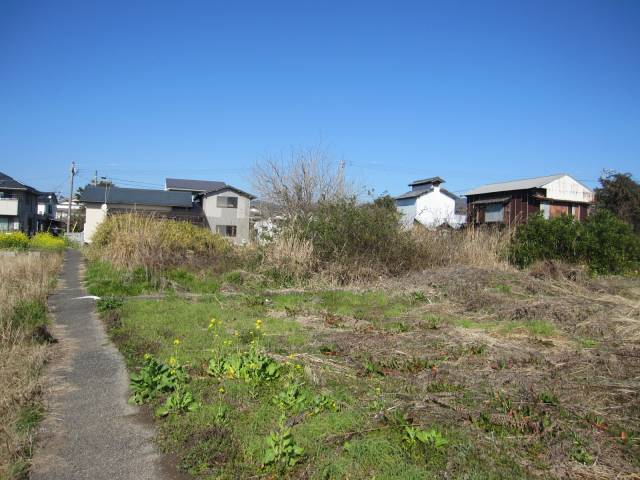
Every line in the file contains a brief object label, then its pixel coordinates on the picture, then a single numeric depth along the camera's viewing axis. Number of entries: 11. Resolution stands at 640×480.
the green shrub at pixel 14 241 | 26.97
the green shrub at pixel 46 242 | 28.47
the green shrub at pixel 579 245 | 16.75
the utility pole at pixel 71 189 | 44.66
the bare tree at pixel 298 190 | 27.94
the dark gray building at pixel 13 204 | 42.12
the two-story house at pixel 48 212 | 56.56
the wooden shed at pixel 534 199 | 31.78
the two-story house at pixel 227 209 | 43.84
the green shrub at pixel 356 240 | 14.15
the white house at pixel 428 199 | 42.94
